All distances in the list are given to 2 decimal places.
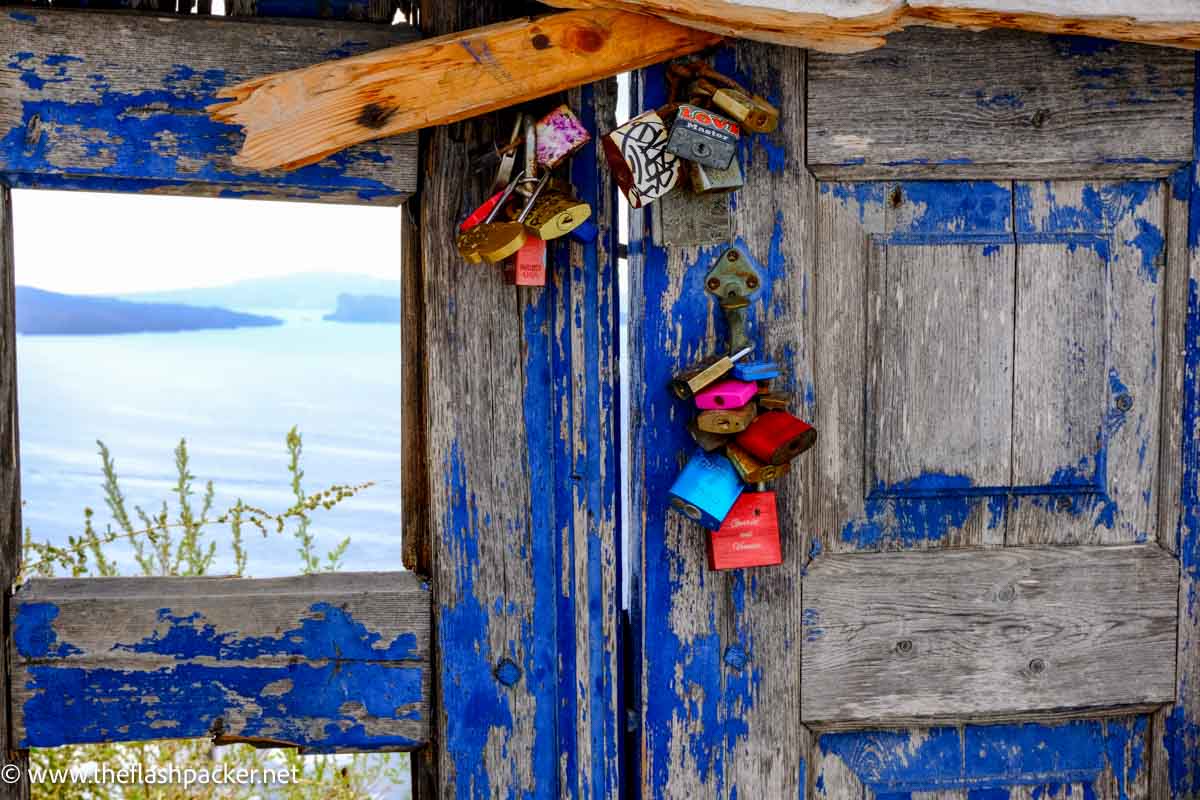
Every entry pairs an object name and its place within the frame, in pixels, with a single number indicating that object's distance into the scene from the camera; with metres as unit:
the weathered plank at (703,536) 1.71
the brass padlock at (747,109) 1.66
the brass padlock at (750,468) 1.68
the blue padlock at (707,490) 1.68
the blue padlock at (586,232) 1.68
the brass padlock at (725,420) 1.68
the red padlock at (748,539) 1.71
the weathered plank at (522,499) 1.70
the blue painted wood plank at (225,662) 1.69
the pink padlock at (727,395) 1.68
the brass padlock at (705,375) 1.68
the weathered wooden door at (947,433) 1.72
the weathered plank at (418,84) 1.61
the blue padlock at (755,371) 1.68
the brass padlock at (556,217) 1.65
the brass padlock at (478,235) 1.65
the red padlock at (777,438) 1.65
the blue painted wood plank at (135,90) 1.66
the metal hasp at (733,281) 1.71
